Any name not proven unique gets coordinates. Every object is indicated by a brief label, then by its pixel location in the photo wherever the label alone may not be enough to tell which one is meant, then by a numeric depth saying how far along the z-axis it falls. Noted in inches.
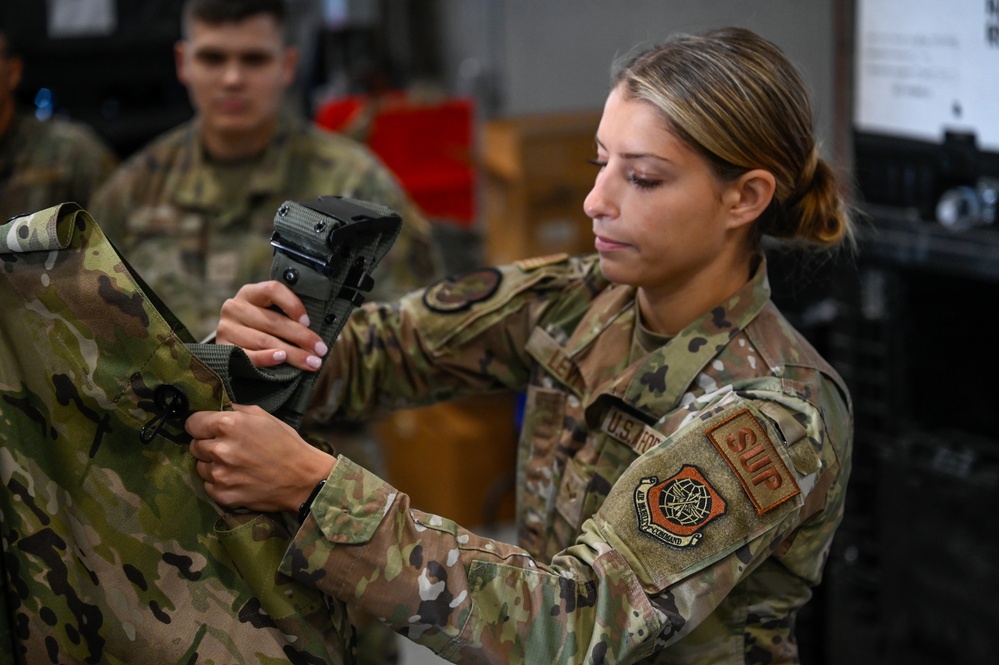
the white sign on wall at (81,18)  131.8
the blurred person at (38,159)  115.4
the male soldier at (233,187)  100.7
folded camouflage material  45.9
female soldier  46.0
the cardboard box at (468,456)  144.8
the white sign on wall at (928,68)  77.7
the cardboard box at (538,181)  132.3
